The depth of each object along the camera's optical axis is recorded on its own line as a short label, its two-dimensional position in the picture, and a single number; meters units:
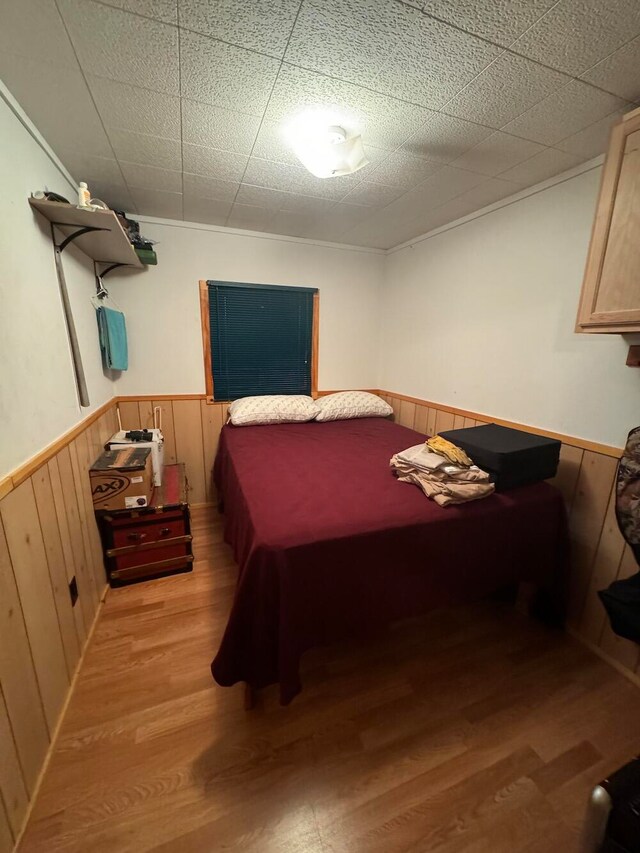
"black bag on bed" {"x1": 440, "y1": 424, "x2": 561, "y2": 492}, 1.52
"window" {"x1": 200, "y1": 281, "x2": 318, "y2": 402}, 2.81
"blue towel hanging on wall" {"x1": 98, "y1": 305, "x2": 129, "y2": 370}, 2.14
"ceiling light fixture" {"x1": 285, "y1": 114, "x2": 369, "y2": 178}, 1.39
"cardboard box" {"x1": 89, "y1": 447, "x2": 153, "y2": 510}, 1.85
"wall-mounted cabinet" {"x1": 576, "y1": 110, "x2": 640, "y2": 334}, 1.19
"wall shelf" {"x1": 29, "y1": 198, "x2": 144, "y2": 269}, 1.36
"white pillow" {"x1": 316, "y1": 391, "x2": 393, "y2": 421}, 2.88
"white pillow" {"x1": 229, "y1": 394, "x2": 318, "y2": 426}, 2.65
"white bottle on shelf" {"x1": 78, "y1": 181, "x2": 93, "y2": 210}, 1.41
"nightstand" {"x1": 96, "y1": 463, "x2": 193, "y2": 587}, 1.94
